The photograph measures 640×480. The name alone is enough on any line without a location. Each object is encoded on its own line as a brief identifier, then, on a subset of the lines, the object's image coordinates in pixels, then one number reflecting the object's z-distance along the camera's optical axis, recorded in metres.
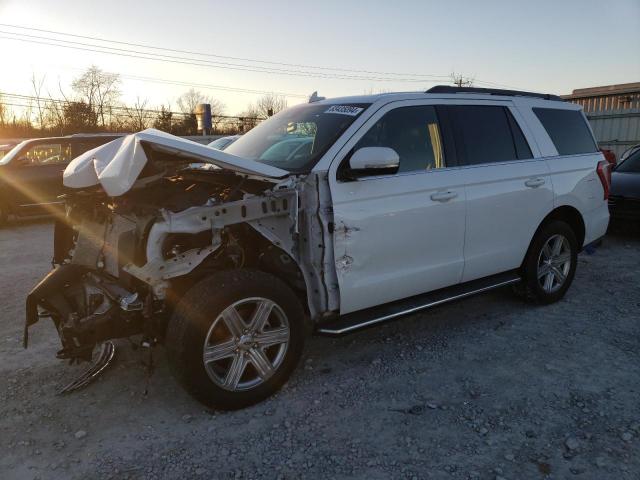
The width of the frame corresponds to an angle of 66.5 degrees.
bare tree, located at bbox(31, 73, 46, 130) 29.97
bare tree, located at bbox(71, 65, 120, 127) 39.16
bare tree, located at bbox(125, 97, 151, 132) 31.98
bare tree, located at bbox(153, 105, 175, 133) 32.91
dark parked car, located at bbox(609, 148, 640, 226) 7.60
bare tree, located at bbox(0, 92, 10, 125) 29.36
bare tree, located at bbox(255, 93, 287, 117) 44.58
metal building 14.23
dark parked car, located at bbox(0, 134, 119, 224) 10.23
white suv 2.93
